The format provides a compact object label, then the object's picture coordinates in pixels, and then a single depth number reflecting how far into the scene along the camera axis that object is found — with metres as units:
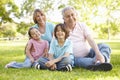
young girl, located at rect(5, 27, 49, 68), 5.97
